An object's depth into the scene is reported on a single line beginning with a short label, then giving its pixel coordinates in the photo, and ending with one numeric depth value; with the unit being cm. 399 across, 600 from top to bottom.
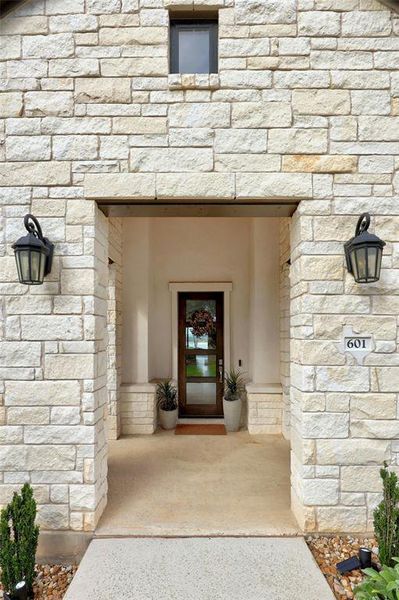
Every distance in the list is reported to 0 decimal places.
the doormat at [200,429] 493
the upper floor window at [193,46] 268
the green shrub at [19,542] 204
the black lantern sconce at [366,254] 234
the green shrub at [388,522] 208
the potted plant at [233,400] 509
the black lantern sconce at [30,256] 234
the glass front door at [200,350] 574
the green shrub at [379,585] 162
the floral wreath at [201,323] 582
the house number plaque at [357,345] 254
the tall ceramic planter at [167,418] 514
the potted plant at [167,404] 515
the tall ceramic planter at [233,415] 508
